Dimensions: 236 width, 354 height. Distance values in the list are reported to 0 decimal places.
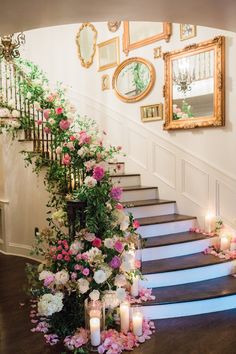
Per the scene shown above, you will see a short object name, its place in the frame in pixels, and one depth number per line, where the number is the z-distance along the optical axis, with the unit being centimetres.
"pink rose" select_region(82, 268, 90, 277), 260
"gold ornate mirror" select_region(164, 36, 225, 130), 388
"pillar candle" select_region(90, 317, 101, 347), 248
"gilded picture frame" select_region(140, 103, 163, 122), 466
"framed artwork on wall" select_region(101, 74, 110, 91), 544
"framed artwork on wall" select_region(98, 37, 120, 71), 524
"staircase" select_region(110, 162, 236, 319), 298
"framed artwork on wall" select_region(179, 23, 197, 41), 411
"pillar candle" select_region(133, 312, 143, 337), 263
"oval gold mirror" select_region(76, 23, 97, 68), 565
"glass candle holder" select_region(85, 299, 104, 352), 249
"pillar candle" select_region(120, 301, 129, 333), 267
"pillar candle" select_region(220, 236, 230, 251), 376
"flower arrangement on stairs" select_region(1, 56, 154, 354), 256
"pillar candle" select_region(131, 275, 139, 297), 302
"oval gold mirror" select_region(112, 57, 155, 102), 478
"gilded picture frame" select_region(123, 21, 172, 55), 440
